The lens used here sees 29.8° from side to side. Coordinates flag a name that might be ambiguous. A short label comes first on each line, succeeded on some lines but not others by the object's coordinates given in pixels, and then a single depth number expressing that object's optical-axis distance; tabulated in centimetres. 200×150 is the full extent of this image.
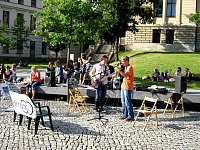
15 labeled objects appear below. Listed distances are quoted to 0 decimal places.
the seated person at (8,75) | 1857
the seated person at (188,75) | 2398
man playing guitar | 1287
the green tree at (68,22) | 2678
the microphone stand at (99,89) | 1270
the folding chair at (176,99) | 1307
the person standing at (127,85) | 1132
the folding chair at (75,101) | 1306
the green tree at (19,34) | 4924
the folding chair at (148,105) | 1056
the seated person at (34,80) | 1608
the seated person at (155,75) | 2478
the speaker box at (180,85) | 1355
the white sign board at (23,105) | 942
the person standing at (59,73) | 1888
